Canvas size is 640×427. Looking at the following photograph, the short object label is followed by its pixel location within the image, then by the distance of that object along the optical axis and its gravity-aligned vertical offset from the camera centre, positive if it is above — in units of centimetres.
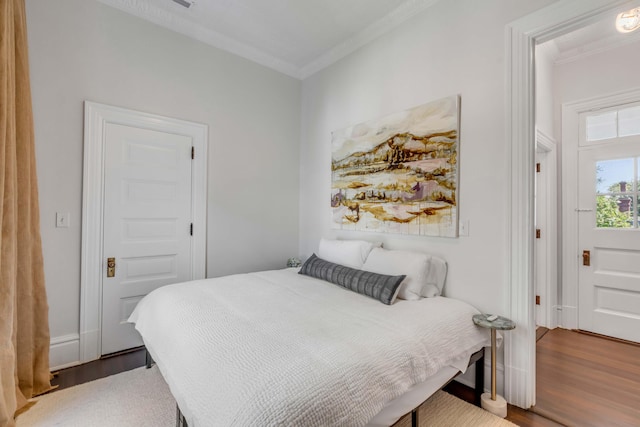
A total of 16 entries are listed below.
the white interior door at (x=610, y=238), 278 -19
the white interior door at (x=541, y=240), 315 -23
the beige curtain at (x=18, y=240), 154 -16
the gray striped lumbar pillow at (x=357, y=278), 200 -48
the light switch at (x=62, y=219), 226 -4
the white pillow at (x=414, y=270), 210 -40
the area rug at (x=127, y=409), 169 -120
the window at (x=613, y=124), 279 +96
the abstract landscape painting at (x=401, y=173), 224 +40
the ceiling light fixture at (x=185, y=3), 248 +183
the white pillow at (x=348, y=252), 261 -32
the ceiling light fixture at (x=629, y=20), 219 +152
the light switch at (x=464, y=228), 214 -7
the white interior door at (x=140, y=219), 248 -3
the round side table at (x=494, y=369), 177 -96
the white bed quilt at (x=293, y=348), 105 -61
